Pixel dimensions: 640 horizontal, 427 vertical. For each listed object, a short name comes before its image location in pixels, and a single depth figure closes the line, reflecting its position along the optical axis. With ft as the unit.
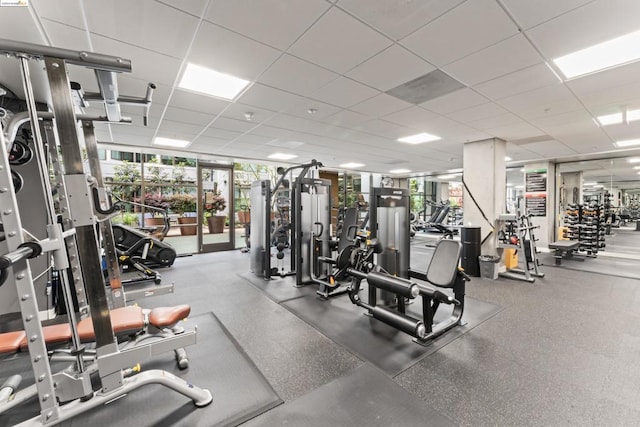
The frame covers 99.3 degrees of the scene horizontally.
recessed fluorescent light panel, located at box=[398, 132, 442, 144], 17.01
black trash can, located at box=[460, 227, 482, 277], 16.90
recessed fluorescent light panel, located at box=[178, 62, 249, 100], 9.25
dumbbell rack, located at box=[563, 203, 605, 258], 22.58
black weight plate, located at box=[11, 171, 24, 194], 6.68
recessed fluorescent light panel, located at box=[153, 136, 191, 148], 18.20
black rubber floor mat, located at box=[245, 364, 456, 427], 5.67
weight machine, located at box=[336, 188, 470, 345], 8.87
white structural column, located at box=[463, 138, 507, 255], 17.56
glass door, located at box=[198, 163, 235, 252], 23.79
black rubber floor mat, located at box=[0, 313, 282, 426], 5.76
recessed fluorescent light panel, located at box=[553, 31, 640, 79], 7.39
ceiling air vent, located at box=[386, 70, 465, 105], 9.46
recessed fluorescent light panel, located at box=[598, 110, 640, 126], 12.66
